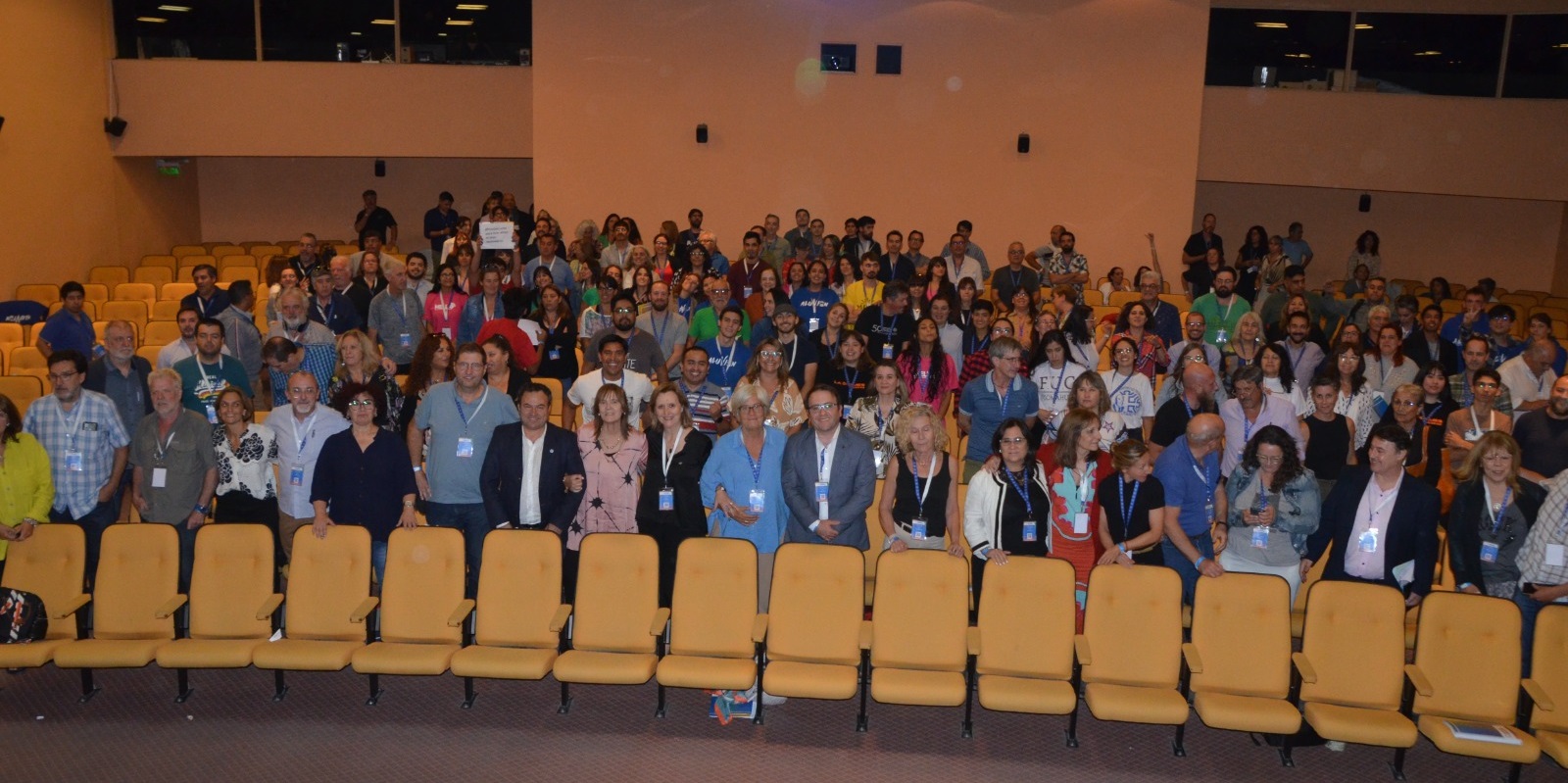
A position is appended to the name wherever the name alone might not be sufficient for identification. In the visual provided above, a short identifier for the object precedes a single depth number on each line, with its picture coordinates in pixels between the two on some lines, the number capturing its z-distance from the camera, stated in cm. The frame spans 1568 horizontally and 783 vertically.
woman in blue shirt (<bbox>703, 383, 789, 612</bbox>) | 528
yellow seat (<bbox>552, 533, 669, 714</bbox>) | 511
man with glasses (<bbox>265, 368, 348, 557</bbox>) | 549
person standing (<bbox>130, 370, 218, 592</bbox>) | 549
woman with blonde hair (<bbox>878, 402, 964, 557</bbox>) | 516
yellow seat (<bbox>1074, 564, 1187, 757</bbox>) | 487
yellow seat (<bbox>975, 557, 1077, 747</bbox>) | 493
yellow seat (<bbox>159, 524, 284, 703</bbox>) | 520
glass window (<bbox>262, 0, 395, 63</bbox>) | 1329
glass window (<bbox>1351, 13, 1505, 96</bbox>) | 1262
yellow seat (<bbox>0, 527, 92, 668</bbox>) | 523
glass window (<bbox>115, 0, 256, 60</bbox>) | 1296
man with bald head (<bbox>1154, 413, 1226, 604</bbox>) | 515
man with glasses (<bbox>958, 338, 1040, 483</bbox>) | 622
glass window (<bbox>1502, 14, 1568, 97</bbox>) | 1240
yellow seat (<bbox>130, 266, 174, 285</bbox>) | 1205
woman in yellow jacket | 533
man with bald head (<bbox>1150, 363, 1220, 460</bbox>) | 597
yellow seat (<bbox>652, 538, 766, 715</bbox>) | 507
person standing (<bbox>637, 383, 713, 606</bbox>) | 534
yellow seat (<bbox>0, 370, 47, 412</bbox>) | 730
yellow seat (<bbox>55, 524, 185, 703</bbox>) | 522
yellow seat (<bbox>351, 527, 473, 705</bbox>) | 517
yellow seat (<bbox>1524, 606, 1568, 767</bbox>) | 462
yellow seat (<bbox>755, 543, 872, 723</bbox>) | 502
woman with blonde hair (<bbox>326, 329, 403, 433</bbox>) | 586
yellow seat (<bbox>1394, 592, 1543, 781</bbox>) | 472
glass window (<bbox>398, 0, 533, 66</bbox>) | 1367
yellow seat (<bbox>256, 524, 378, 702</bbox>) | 519
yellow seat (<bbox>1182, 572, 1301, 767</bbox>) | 482
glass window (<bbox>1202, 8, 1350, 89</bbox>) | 1292
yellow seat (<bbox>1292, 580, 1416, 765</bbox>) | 477
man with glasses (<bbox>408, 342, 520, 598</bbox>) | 554
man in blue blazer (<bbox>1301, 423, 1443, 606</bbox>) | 496
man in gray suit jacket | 529
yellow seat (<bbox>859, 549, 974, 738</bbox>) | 496
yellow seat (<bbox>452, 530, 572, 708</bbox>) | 514
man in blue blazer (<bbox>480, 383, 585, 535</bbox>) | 538
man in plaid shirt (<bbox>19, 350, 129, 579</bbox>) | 557
